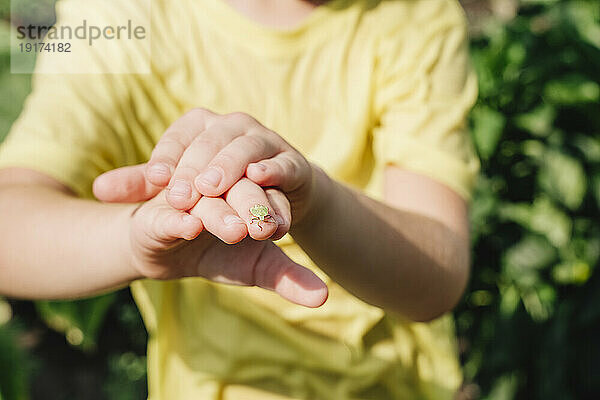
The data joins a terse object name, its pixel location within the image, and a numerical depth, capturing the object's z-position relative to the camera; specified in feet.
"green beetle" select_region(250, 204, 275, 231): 1.64
